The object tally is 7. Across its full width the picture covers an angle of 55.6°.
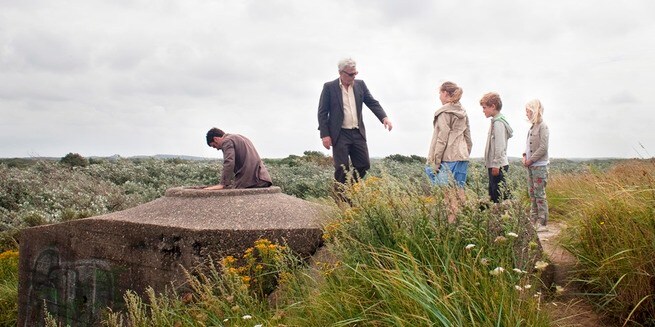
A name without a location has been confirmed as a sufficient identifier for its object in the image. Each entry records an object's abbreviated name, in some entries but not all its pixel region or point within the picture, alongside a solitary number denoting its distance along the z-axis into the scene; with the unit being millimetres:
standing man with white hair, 7621
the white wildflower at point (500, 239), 3648
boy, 7154
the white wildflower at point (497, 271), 3391
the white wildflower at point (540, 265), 3482
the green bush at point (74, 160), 20828
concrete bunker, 5441
